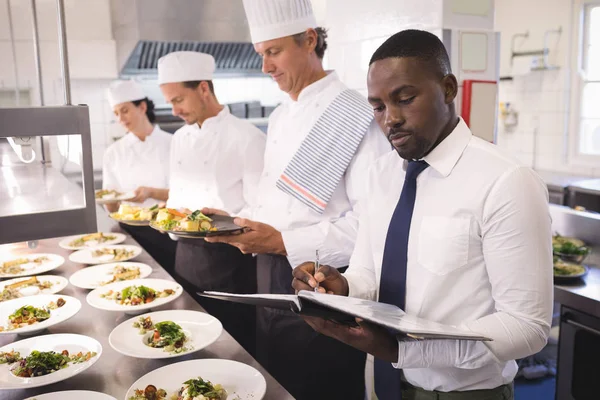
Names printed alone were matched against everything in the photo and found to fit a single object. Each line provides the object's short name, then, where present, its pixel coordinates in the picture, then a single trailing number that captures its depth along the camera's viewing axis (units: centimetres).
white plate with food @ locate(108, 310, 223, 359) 166
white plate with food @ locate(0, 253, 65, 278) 257
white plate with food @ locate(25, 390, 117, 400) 141
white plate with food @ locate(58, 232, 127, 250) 306
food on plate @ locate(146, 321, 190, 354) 168
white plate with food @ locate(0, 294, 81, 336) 186
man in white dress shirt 129
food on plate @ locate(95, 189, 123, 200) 388
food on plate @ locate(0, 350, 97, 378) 154
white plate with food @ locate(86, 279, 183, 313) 203
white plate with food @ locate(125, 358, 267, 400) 140
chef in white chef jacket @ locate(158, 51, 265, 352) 313
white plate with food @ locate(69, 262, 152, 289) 240
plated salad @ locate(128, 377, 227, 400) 138
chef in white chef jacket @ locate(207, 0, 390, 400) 220
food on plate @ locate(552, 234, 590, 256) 295
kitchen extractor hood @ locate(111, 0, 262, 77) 471
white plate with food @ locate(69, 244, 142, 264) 276
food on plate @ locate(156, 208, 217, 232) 236
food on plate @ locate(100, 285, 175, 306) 209
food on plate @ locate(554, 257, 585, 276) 277
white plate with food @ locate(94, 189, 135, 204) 372
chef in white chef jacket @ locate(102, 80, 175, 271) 444
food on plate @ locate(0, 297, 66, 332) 190
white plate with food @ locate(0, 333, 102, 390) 150
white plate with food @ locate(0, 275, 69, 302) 225
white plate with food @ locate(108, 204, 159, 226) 309
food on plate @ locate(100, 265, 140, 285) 243
